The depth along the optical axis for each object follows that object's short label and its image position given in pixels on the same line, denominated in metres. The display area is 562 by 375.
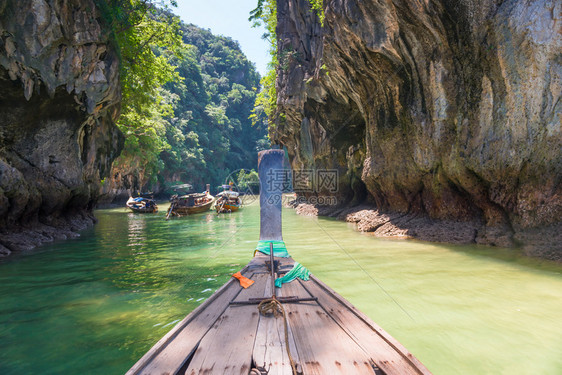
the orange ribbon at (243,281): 3.41
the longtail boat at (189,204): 19.56
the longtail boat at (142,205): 22.02
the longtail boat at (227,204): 22.17
